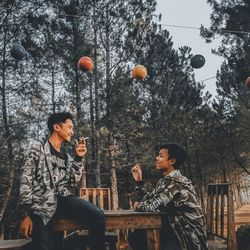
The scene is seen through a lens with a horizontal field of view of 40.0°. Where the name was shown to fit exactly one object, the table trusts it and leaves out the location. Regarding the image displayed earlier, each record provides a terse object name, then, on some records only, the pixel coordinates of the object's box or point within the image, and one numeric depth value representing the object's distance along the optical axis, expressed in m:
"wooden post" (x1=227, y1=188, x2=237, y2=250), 3.39
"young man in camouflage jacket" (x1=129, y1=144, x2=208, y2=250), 2.60
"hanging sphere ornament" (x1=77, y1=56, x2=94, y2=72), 5.94
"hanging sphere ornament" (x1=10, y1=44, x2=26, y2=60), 5.39
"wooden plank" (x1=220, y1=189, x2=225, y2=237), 3.58
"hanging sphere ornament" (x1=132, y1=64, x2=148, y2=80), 5.80
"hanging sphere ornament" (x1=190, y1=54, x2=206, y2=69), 5.89
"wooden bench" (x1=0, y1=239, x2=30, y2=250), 2.30
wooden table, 2.63
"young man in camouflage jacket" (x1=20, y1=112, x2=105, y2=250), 2.33
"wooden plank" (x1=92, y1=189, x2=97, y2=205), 5.65
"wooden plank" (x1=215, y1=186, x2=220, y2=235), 3.65
